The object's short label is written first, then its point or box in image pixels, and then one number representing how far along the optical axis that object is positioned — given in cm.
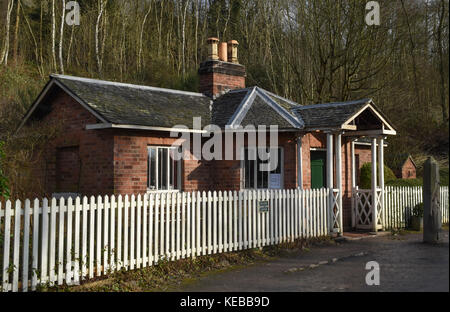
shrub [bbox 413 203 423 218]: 1439
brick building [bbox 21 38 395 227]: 1196
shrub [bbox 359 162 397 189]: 1672
